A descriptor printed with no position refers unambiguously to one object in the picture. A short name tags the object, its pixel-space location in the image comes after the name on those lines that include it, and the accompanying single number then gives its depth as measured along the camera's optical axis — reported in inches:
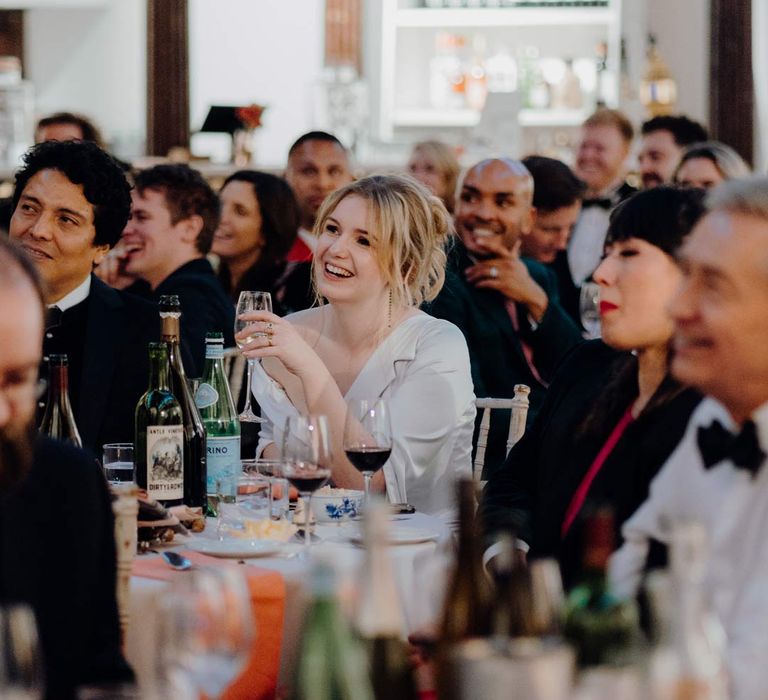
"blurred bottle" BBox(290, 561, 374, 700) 71.6
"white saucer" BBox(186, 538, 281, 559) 138.5
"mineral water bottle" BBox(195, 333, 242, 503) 160.8
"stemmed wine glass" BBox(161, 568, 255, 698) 72.0
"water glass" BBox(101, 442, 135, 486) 150.6
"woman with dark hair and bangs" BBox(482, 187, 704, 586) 132.1
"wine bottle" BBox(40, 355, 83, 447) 146.2
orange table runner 129.6
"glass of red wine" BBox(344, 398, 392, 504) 146.5
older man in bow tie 88.9
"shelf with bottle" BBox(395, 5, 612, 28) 465.3
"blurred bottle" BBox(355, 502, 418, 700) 69.5
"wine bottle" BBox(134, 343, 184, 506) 153.2
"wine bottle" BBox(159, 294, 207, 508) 157.6
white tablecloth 128.2
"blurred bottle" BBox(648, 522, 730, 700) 67.7
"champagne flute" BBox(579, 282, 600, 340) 240.0
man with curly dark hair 183.6
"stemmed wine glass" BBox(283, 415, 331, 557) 136.3
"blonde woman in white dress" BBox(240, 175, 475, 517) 187.7
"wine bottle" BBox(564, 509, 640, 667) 71.4
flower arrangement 406.7
